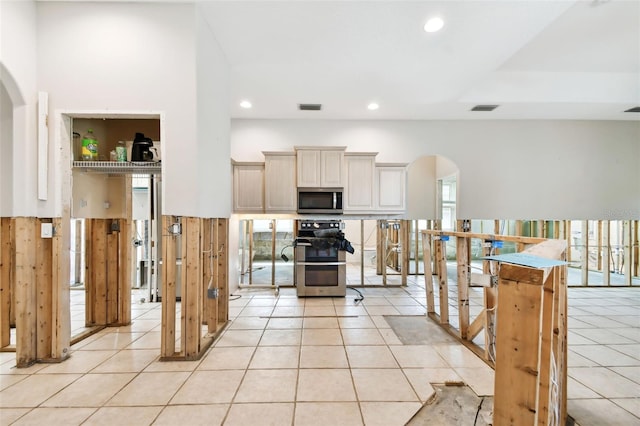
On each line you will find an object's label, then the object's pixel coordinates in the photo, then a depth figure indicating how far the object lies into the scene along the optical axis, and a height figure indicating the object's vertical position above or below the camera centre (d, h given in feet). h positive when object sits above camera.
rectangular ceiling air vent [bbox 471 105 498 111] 15.15 +5.54
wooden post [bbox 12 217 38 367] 7.72 -1.95
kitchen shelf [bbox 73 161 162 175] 8.72 +1.41
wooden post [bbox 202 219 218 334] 9.28 -2.05
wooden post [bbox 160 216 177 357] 8.04 -2.23
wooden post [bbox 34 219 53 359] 7.92 -2.27
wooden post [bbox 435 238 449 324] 10.63 -2.56
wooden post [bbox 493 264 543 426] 3.15 -1.58
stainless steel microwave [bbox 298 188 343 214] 15.57 +0.56
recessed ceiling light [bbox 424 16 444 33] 8.61 +5.69
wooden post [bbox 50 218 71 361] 7.97 -2.14
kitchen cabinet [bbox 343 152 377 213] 15.99 +1.69
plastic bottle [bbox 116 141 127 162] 8.96 +1.81
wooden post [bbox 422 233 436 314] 11.71 -2.45
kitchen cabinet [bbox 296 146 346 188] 15.47 +2.44
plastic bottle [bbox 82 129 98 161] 8.93 +1.96
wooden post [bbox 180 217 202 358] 8.18 -2.22
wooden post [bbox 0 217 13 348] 8.82 -2.07
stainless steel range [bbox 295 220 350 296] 14.70 -2.73
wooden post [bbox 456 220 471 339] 9.53 -2.47
